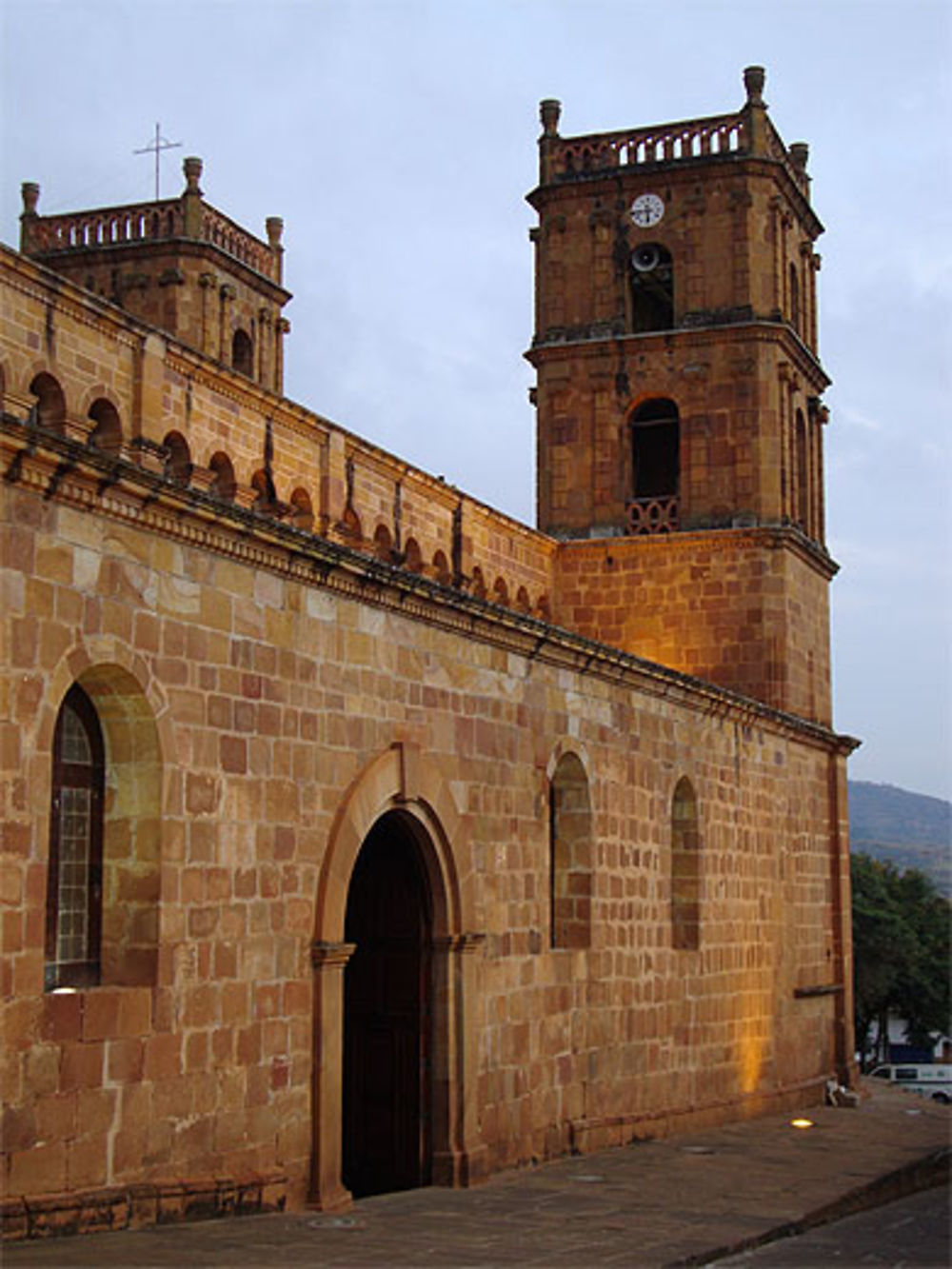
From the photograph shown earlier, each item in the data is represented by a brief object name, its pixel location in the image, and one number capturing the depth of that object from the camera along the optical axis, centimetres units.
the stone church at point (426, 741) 959
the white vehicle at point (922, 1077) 4162
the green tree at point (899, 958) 5028
